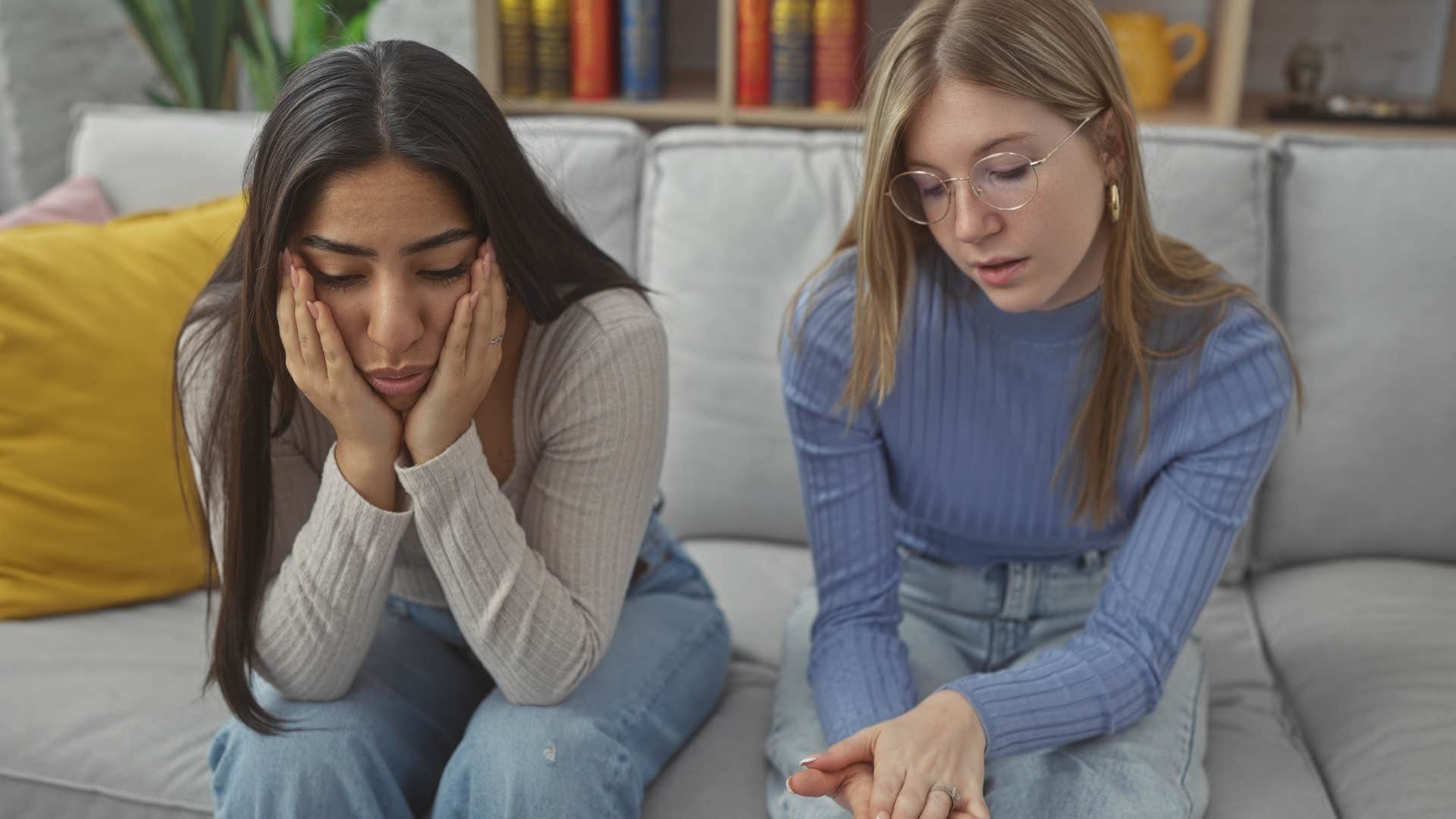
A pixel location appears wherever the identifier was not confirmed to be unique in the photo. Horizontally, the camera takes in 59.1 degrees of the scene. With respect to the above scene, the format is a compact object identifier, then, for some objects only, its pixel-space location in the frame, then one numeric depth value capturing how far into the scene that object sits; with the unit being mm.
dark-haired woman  1015
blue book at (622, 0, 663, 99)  2316
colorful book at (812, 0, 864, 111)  2234
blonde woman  1035
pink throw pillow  1626
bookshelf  2162
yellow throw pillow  1404
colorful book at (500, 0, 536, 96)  2344
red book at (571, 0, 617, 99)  2328
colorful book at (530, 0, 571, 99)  2336
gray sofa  1225
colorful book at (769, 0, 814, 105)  2240
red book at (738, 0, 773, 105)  2270
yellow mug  2184
